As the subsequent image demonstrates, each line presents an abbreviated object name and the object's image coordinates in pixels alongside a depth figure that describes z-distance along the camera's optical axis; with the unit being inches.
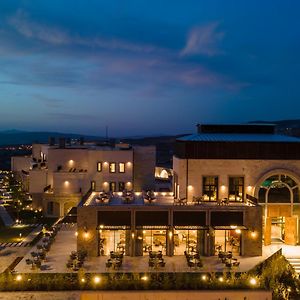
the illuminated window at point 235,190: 911.9
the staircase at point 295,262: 771.8
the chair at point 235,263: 735.2
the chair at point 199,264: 739.1
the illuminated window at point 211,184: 910.2
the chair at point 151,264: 742.2
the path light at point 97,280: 665.4
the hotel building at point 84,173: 1323.8
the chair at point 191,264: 741.3
